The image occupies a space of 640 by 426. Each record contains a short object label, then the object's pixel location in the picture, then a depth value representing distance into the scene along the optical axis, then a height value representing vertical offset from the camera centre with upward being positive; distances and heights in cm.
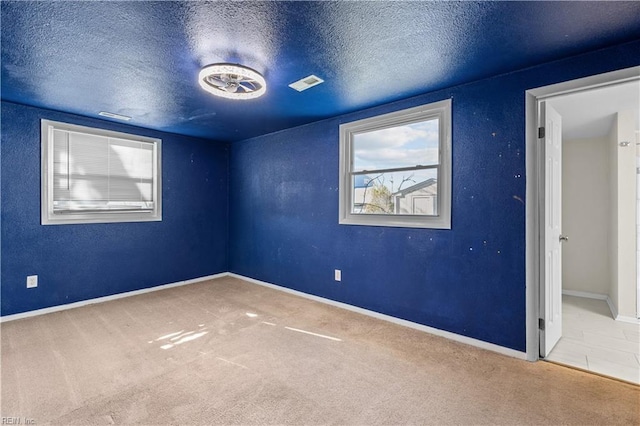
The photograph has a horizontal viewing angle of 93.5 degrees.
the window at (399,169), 283 +47
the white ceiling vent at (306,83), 254 +114
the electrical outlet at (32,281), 331 -76
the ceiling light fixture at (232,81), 223 +106
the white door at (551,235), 236 -18
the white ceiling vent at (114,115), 350 +116
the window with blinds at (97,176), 348 +47
